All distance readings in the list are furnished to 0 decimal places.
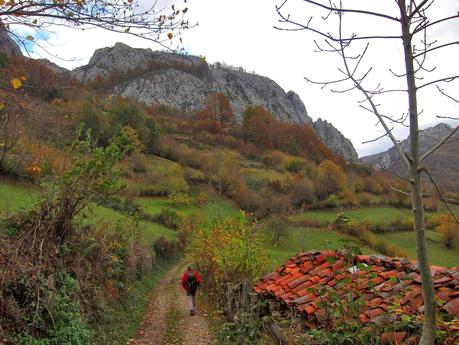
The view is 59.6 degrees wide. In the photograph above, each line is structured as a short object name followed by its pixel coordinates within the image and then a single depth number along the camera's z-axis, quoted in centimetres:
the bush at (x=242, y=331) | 738
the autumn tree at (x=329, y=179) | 7381
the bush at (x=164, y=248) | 2618
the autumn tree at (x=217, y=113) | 10359
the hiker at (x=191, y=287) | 1295
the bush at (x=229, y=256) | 1236
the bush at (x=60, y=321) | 584
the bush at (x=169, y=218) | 3759
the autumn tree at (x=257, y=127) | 9706
